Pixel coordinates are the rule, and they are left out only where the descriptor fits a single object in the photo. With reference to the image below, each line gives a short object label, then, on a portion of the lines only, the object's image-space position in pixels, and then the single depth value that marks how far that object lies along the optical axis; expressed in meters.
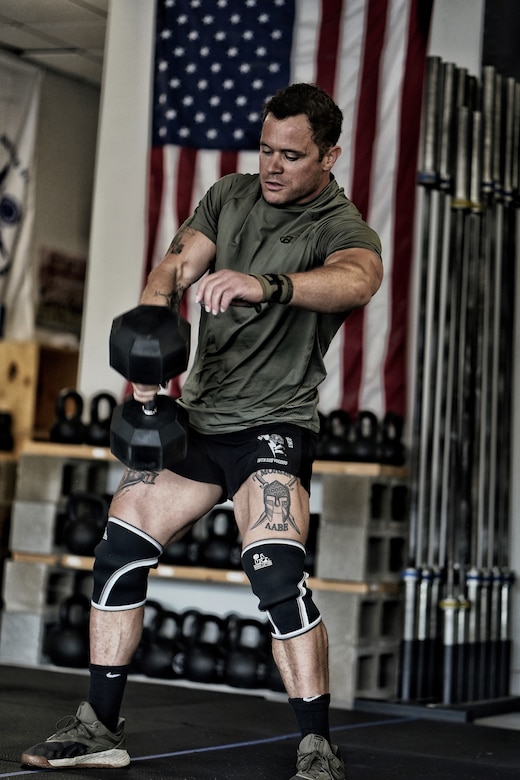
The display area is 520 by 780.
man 4.49
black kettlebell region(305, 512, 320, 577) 8.28
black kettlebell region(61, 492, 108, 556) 8.70
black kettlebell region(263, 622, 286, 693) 7.97
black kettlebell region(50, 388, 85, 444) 9.13
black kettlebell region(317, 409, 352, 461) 8.26
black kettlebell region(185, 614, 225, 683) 8.24
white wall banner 13.25
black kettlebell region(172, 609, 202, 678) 8.39
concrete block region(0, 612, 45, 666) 8.91
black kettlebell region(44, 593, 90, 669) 8.48
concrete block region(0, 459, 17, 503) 10.30
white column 9.75
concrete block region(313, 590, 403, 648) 7.92
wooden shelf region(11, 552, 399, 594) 8.00
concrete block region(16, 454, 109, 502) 9.09
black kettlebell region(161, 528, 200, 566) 8.70
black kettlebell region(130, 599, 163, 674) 8.62
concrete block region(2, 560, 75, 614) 8.99
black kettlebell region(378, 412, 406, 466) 8.26
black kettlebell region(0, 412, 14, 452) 10.50
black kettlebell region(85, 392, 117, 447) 8.99
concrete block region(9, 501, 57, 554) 9.01
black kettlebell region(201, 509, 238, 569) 8.53
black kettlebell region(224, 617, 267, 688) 8.06
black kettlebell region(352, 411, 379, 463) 8.22
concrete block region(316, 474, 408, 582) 8.00
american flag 8.70
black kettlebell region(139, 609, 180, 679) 8.39
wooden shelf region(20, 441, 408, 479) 8.08
